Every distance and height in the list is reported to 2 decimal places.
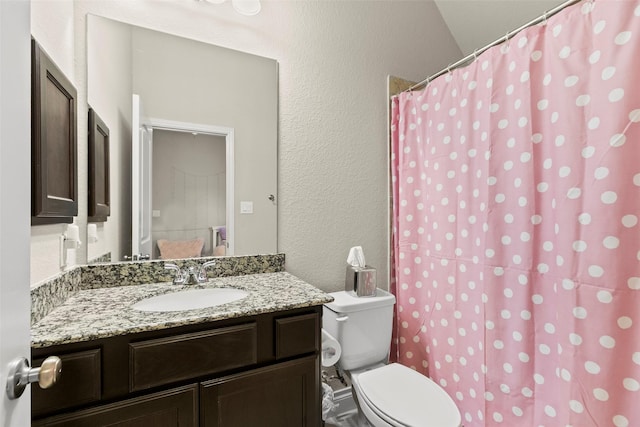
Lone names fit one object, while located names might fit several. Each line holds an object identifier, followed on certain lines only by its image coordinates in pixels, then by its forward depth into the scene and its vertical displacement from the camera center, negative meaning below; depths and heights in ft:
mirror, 4.34 +1.30
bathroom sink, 3.92 -1.21
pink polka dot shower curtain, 3.12 -0.18
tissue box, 5.35 -1.26
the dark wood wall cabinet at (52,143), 2.75 +0.74
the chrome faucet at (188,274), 4.37 -0.94
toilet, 3.88 -2.63
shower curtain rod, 3.59 +2.56
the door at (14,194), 1.55 +0.10
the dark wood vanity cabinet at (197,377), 2.64 -1.70
